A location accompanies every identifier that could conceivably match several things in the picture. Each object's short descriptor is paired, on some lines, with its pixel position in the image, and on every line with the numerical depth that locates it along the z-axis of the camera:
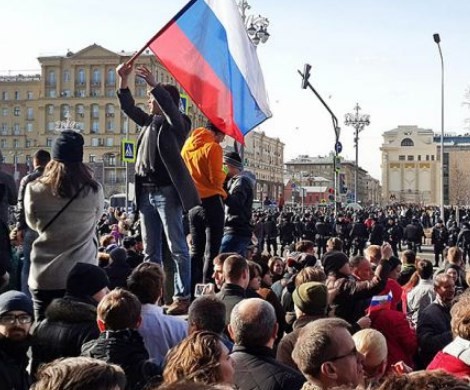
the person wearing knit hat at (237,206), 8.16
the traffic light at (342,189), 39.91
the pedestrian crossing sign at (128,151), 23.74
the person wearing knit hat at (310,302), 5.14
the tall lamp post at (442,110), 37.85
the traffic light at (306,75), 23.52
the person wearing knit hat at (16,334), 3.98
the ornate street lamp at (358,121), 50.19
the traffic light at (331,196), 42.81
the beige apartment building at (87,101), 106.00
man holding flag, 6.49
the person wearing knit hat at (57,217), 5.38
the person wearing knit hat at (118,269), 7.34
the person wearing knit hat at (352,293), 6.04
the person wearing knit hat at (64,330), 4.24
